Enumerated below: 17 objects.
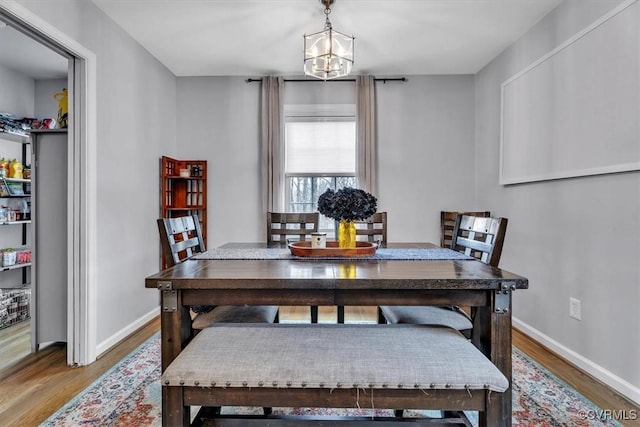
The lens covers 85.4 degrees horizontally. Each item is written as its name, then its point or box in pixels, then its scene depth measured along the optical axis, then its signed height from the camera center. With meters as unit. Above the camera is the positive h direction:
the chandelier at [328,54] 2.32 +1.07
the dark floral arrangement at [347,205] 1.80 +0.03
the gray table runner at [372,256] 1.77 -0.24
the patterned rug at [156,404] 1.69 -1.03
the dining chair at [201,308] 1.75 -0.53
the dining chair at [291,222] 2.72 -0.09
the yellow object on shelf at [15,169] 3.62 +0.43
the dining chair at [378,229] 2.72 -0.14
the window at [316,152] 3.96 +0.67
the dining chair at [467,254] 1.71 -0.24
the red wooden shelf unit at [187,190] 3.74 +0.23
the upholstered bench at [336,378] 1.07 -0.52
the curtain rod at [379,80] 3.88 +1.47
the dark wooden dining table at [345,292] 1.26 -0.30
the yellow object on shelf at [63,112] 2.53 +0.72
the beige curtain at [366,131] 3.83 +0.88
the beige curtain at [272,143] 3.83 +0.75
